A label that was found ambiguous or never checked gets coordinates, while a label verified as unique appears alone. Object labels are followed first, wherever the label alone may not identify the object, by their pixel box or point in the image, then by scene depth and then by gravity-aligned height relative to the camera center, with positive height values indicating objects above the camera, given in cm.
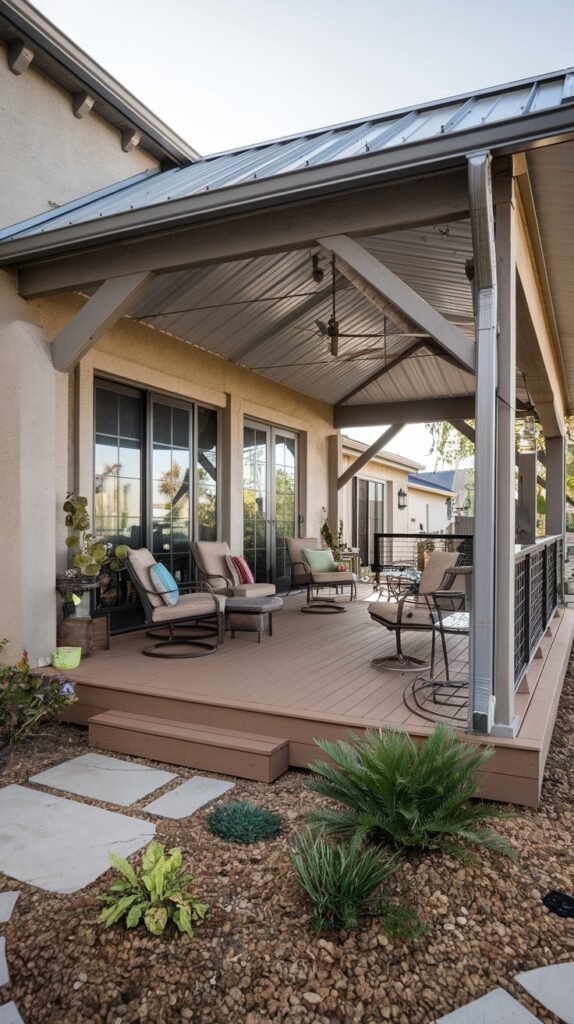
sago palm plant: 238 -108
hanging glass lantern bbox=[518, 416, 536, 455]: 695 +85
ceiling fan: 595 +173
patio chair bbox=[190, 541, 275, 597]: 626 -54
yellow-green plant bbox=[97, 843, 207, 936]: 205 -126
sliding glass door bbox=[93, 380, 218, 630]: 584 +39
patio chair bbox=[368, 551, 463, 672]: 455 -70
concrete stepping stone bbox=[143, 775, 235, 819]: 291 -133
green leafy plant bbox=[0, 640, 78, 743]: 377 -109
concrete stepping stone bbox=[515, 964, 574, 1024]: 174 -132
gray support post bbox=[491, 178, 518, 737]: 314 +30
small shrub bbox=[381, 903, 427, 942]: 200 -129
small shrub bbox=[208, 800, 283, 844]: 268 -130
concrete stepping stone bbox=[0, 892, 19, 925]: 217 -134
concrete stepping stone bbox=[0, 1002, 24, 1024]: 172 -134
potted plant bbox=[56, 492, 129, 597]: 473 -27
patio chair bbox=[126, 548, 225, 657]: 489 -68
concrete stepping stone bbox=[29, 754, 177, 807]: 313 -134
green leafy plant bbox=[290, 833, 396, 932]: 206 -120
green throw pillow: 845 -57
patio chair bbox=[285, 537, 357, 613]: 812 -73
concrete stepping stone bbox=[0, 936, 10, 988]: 187 -134
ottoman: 545 -82
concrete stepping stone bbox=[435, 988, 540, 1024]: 170 -132
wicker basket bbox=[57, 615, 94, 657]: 482 -88
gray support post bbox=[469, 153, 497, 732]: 306 +2
